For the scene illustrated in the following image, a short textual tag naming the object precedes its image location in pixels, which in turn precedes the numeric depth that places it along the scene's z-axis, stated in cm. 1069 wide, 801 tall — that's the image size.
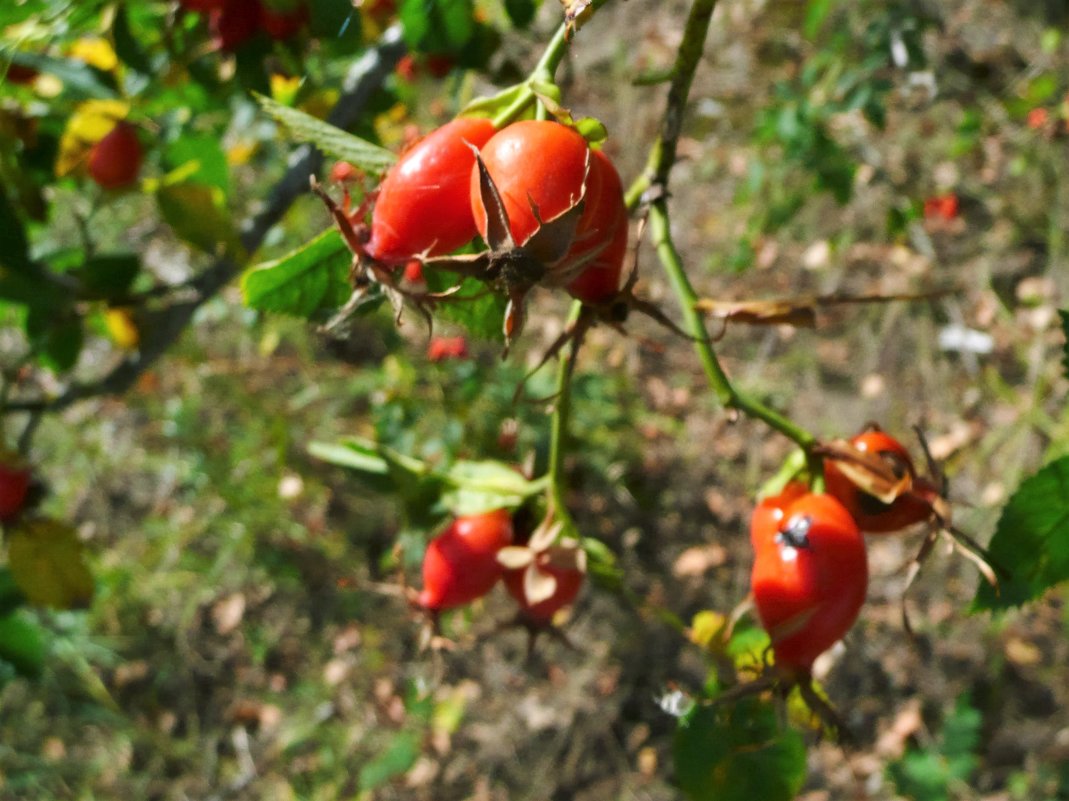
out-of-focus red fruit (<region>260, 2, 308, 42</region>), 21
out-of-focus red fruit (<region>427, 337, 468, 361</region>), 39
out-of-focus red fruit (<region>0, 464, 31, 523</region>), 24
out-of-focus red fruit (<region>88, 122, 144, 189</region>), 24
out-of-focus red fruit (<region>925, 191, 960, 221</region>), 55
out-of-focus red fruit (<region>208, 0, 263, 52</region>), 22
